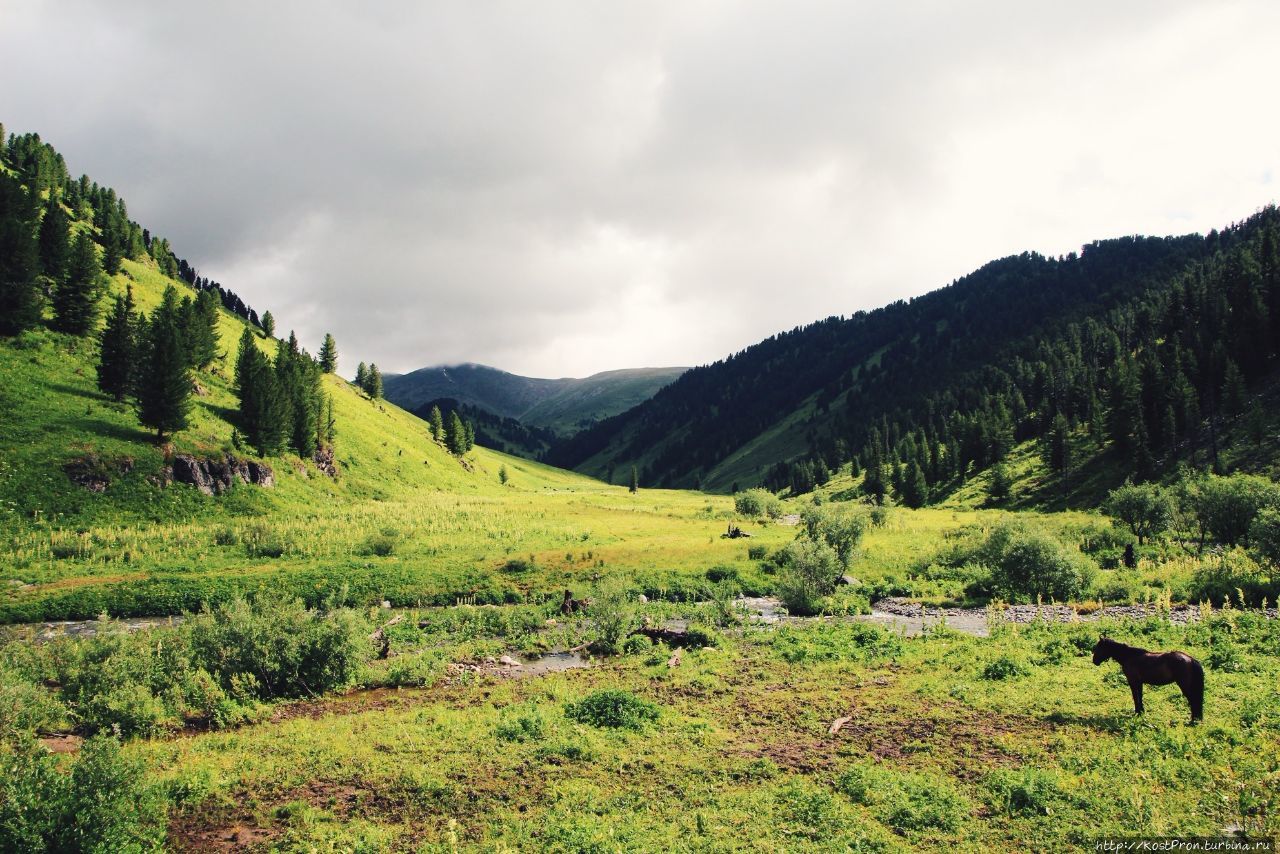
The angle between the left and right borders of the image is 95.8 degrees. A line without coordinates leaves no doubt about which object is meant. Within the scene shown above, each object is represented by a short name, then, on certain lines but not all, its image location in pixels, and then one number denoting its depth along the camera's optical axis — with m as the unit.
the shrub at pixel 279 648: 21.77
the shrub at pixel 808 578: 35.56
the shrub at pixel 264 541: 45.97
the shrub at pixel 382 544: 47.84
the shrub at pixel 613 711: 17.83
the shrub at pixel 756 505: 89.12
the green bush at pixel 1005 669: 20.59
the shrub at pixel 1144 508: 48.75
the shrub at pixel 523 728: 17.06
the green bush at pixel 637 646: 27.42
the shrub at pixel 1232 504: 39.00
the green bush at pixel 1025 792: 11.83
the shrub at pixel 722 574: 43.84
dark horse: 14.52
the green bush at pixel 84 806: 10.40
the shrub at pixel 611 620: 28.30
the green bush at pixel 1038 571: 34.12
